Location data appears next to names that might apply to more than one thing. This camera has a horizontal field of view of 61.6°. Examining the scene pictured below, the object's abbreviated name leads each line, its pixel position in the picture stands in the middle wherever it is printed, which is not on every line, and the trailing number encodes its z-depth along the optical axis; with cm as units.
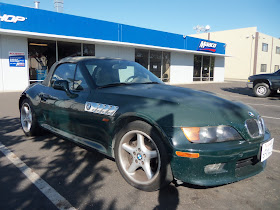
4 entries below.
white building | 1252
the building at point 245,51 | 3441
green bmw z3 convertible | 224
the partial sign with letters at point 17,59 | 1288
